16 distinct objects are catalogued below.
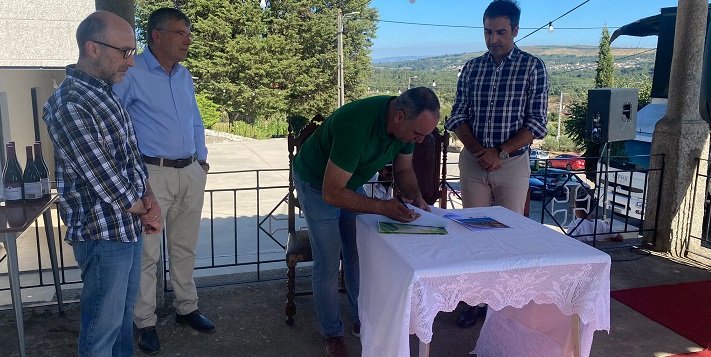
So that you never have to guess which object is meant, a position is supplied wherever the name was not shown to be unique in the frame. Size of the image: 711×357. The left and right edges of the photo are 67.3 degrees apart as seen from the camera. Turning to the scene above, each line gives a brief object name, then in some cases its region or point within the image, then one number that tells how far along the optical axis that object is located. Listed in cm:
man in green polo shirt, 215
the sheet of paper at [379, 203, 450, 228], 225
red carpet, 300
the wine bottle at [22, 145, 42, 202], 260
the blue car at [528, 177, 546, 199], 1441
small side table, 215
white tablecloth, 181
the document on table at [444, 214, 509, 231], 226
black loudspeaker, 660
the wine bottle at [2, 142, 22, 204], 258
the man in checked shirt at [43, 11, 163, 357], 175
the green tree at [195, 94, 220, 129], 2911
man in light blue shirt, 264
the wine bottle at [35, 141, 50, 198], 274
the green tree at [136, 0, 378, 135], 3020
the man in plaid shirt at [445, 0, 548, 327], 302
